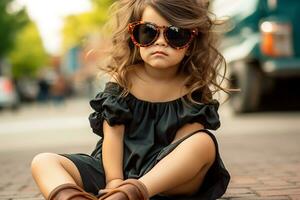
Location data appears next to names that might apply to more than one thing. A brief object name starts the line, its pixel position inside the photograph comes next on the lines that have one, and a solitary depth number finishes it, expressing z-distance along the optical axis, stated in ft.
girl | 8.64
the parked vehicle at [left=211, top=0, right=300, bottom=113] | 29.76
